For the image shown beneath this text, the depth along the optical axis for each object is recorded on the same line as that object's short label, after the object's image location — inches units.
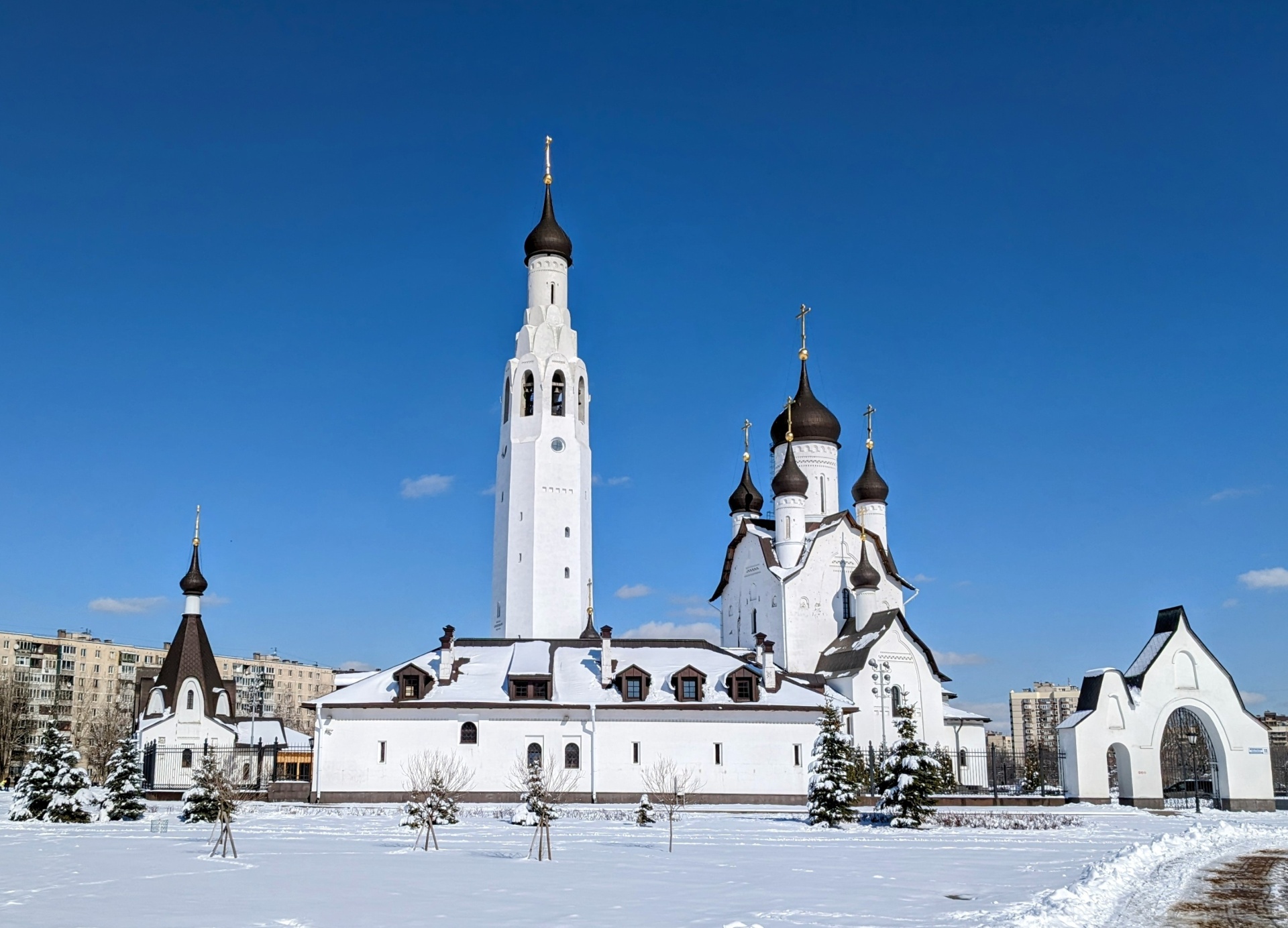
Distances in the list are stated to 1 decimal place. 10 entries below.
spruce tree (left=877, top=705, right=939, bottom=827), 1016.2
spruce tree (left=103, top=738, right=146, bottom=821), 1104.8
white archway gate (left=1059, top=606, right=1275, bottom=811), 1358.3
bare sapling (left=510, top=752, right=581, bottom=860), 784.3
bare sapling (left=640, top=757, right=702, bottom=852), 1300.4
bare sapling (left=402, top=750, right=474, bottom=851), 868.0
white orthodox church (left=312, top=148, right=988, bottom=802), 1368.1
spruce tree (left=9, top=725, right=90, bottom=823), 1078.4
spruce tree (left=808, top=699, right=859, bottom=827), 1023.6
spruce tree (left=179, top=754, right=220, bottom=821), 1008.2
